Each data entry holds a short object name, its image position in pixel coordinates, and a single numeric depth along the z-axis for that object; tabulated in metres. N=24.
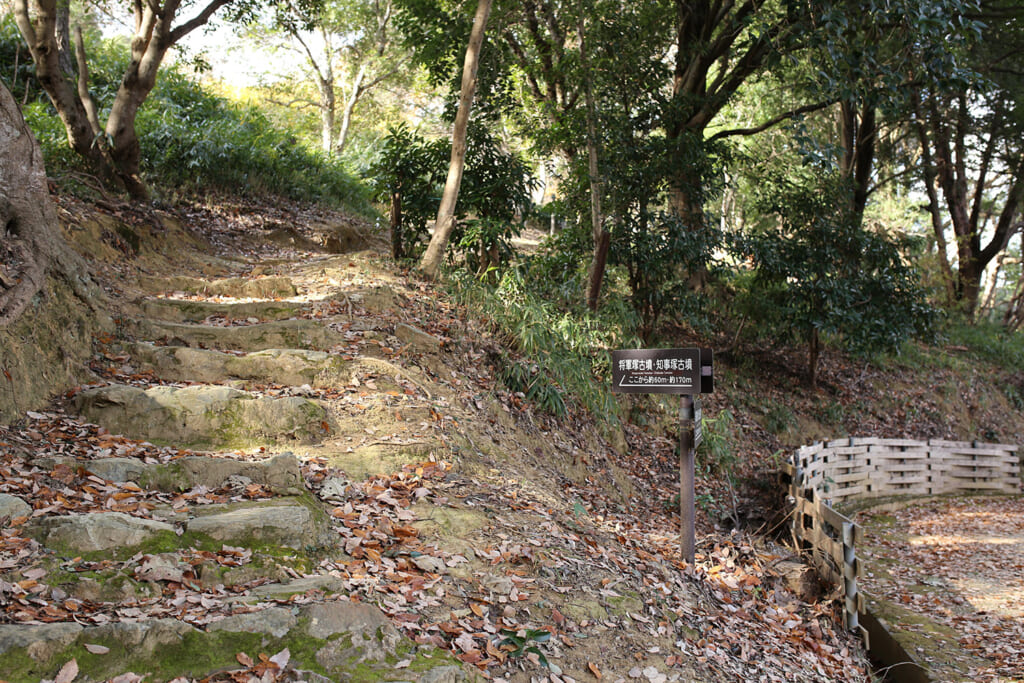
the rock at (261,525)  3.79
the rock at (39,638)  2.61
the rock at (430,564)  4.14
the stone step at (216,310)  7.34
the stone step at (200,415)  5.00
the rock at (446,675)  3.15
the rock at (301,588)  3.41
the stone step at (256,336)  6.79
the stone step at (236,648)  2.65
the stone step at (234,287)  8.33
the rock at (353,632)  3.13
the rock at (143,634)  2.79
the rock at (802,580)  6.40
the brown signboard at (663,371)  5.84
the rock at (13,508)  3.40
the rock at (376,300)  8.10
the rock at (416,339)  7.65
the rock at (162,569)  3.33
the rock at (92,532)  3.36
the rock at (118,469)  4.16
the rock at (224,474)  4.32
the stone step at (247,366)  6.18
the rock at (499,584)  4.23
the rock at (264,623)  3.06
